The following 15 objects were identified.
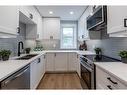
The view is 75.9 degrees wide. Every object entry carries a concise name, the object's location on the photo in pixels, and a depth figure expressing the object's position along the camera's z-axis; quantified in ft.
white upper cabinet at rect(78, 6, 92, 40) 7.59
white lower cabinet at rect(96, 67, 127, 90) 2.33
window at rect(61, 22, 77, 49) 12.60
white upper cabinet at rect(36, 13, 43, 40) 9.39
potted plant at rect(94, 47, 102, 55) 6.73
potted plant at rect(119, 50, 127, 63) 3.65
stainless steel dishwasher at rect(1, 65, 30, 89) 2.54
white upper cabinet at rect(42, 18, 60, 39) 11.15
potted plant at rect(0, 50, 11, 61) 4.25
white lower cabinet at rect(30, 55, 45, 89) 5.07
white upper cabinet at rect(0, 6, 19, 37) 3.39
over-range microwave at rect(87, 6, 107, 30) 4.22
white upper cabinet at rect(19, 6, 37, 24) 5.19
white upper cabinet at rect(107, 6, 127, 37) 3.03
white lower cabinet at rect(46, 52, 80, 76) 9.97
